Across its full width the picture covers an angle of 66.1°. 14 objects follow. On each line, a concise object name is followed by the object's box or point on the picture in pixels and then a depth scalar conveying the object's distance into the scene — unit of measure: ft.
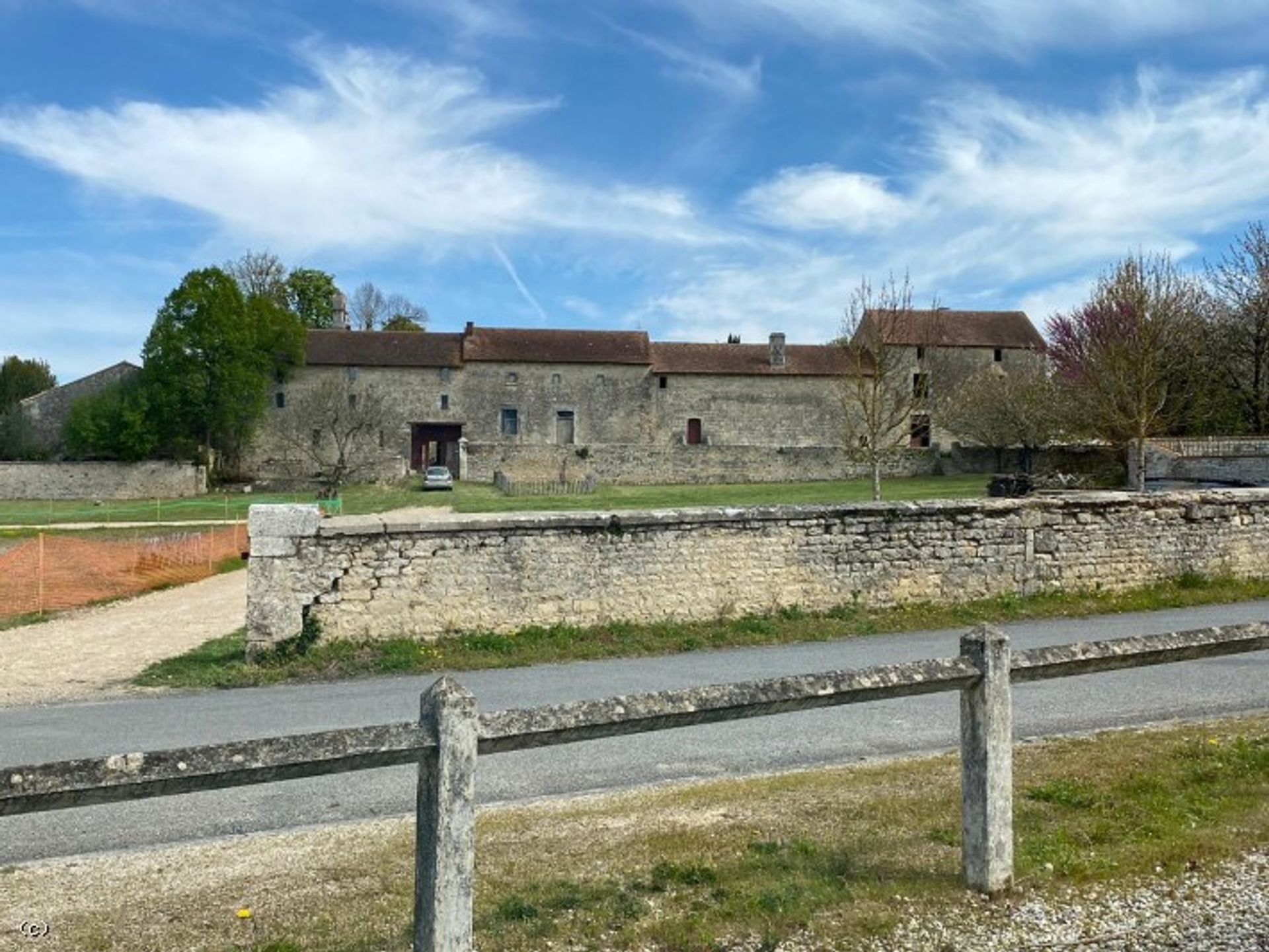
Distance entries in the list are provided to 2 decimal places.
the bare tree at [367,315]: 254.88
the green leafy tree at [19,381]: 237.04
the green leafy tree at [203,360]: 177.37
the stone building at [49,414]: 193.16
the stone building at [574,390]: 190.70
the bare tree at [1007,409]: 125.08
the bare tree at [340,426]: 187.01
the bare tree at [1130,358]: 88.94
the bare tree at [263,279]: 210.79
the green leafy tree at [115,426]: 176.14
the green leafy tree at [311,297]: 233.35
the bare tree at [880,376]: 93.30
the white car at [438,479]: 153.28
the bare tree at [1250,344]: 108.06
